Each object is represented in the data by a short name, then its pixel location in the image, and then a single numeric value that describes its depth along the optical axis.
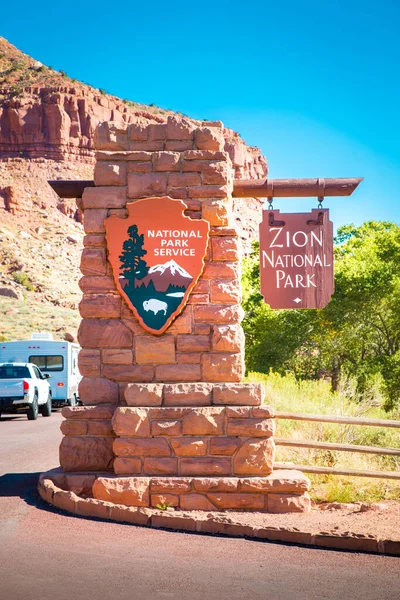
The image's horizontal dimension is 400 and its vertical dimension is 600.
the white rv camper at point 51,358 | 28.84
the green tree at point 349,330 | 25.52
